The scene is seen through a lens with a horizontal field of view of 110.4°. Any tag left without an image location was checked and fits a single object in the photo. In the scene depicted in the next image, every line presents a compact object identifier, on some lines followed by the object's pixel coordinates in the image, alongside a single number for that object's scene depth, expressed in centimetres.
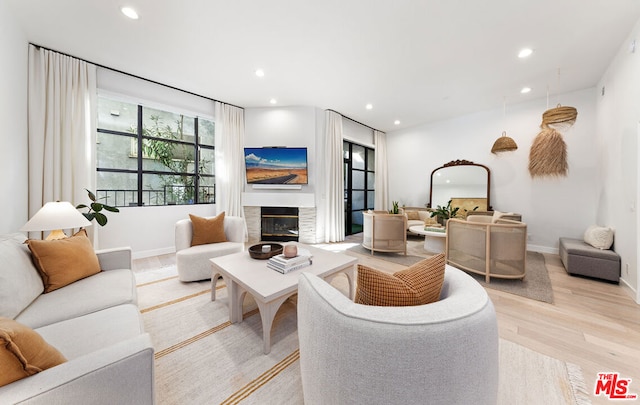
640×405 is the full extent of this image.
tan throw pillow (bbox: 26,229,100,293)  150
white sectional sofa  69
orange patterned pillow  88
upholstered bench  266
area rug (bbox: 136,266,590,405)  124
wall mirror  482
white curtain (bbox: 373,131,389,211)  621
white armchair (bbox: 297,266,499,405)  64
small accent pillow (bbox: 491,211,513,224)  393
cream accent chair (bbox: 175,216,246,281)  259
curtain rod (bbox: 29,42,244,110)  283
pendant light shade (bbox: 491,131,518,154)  399
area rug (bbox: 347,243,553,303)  245
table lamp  194
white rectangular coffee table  152
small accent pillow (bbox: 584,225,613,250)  287
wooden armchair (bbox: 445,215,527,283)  258
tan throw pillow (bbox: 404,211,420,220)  537
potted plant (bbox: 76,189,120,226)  272
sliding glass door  572
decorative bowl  214
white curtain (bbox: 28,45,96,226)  273
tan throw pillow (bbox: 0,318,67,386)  65
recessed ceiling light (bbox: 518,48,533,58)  273
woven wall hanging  395
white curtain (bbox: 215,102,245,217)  435
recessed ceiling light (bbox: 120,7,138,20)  217
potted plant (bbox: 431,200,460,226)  391
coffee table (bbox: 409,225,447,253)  386
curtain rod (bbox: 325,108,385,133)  493
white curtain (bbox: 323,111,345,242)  484
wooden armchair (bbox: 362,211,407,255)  373
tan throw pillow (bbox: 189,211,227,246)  288
